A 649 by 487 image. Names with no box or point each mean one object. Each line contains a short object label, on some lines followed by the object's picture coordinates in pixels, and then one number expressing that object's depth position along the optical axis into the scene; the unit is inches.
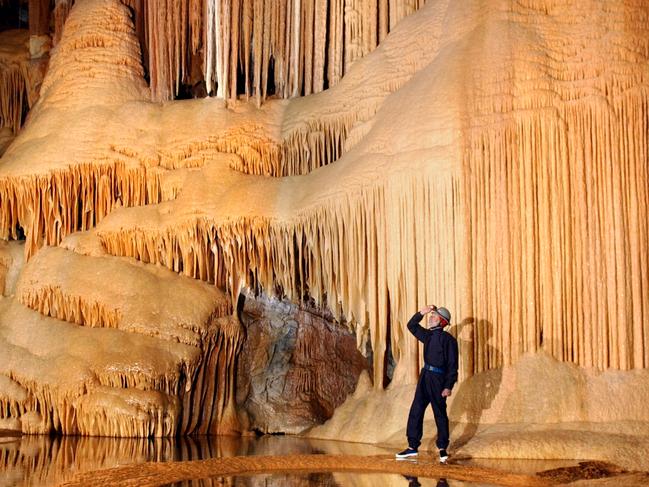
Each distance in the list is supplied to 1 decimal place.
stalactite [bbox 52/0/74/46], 614.2
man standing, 279.9
